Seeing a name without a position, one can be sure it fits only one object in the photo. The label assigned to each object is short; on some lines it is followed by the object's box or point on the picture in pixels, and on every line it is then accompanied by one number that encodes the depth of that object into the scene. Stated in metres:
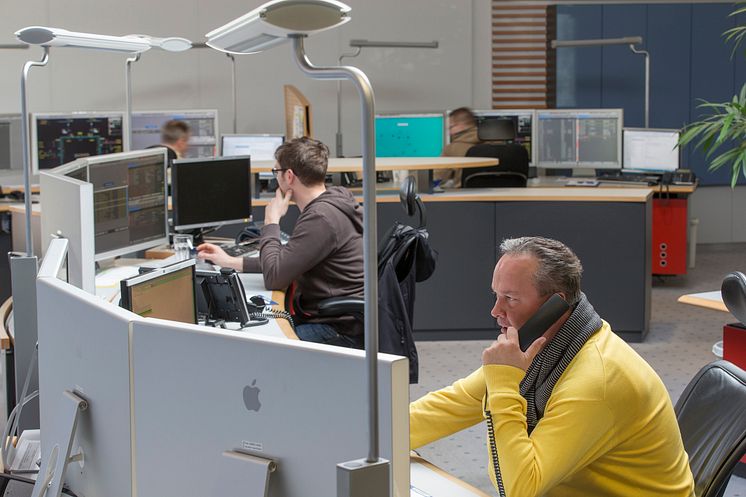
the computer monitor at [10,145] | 7.30
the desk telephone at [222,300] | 3.33
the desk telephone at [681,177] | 7.39
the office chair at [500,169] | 6.48
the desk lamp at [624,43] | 8.16
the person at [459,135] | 7.31
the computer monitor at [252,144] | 8.00
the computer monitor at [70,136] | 7.11
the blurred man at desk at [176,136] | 7.68
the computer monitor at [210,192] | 4.59
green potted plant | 4.32
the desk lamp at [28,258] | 2.72
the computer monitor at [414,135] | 7.58
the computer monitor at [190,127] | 7.84
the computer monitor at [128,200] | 3.90
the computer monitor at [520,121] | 7.77
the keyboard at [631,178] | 7.35
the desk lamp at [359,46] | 8.38
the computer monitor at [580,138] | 7.71
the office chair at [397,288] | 3.79
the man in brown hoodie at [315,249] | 3.88
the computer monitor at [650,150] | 7.45
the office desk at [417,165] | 5.49
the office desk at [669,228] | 7.30
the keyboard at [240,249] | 4.53
